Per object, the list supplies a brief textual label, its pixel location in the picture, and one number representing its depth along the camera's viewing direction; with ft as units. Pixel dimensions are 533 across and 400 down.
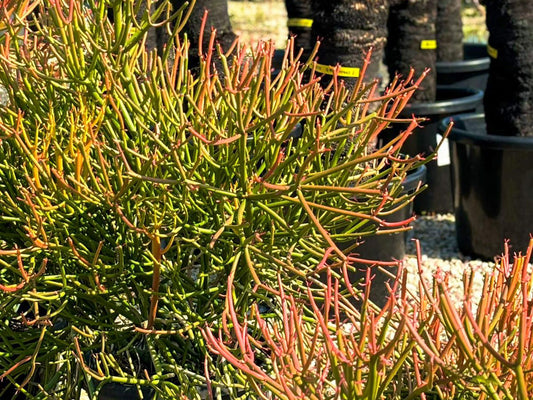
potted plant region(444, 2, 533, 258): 16.05
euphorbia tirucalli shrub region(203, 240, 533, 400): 4.70
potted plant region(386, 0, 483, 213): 20.26
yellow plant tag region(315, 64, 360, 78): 13.75
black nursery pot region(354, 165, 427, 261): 13.93
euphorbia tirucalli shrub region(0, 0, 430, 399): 6.73
